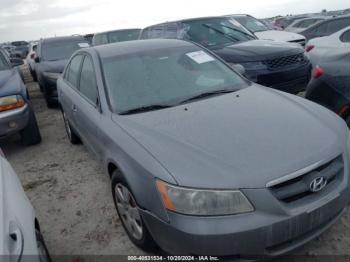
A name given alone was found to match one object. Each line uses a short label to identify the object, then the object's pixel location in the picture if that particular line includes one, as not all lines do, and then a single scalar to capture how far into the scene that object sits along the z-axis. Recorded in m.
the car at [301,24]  14.54
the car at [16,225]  1.61
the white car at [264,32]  9.09
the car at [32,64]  12.52
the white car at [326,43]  5.48
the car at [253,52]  5.47
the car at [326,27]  9.34
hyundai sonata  2.01
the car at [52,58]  7.66
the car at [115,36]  11.29
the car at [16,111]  4.78
